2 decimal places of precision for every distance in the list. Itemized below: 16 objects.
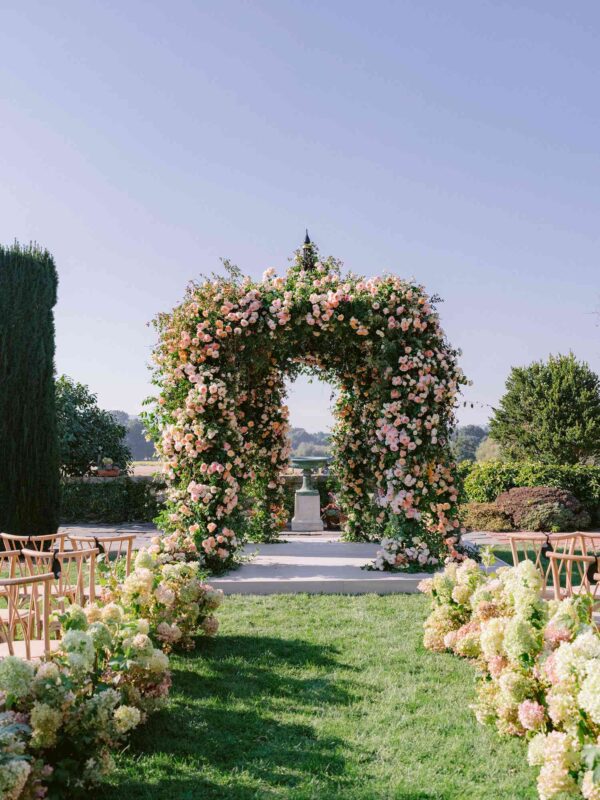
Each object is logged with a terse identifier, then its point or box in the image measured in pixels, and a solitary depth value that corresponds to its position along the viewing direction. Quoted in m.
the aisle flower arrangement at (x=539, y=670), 2.38
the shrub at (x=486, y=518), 12.55
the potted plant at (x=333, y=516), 12.56
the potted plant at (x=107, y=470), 14.27
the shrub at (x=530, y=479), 13.31
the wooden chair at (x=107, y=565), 4.11
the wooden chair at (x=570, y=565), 4.06
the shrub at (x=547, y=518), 12.06
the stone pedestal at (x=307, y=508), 12.17
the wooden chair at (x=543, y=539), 4.67
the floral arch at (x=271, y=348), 6.95
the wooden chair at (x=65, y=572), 3.73
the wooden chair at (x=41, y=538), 4.83
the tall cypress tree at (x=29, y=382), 8.93
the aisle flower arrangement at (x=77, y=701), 2.36
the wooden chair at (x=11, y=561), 3.95
